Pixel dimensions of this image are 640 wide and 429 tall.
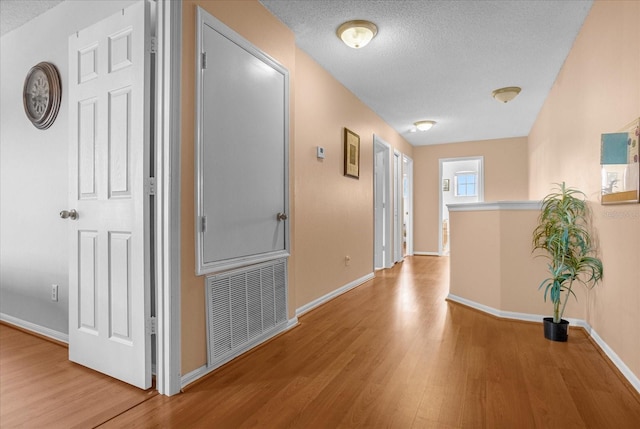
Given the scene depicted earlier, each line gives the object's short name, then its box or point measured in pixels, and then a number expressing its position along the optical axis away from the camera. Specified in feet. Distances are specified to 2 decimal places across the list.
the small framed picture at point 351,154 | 13.88
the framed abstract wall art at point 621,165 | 6.21
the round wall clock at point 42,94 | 8.56
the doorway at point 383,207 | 19.30
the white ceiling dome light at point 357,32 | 9.41
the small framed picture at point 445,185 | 33.83
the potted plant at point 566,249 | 8.60
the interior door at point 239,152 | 6.85
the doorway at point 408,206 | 26.39
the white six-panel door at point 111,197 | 6.25
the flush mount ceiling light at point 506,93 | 14.38
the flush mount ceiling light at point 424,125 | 19.24
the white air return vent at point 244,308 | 7.02
